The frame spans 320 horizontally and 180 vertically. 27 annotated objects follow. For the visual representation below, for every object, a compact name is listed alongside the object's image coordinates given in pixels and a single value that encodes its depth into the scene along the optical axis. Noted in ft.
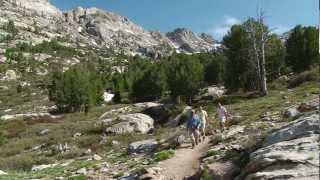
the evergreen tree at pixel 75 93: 128.80
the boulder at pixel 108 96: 160.92
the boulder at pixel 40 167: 46.00
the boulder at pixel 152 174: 31.79
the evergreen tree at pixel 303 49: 110.13
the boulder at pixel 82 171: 37.82
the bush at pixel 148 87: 137.87
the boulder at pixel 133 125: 62.93
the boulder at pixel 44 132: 75.84
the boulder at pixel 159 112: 73.46
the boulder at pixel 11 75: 254.16
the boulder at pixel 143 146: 44.43
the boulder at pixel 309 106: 38.30
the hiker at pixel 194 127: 40.66
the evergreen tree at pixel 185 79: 111.40
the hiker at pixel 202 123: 42.66
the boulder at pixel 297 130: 26.47
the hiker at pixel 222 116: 45.80
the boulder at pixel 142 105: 97.78
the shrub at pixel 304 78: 82.08
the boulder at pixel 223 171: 28.41
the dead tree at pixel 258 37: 87.85
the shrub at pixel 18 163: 49.39
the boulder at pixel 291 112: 40.68
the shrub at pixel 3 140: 68.48
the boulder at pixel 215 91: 109.06
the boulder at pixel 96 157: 45.38
